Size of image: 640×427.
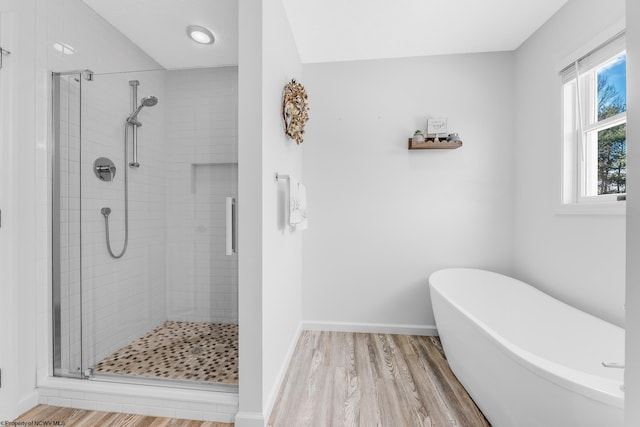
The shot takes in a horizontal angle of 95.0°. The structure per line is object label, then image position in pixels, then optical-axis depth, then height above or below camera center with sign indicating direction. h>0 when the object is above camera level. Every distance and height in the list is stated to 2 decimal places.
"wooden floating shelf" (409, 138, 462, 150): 2.60 +0.61
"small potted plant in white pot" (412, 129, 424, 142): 2.60 +0.68
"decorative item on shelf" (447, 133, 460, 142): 2.59 +0.66
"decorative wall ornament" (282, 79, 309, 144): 2.10 +0.79
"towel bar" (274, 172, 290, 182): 1.87 +0.23
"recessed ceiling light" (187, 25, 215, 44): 1.97 +1.21
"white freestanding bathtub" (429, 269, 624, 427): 1.00 -0.70
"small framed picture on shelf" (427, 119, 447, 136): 2.68 +0.79
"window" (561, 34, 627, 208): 1.80 +0.58
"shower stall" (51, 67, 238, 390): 1.78 -0.08
